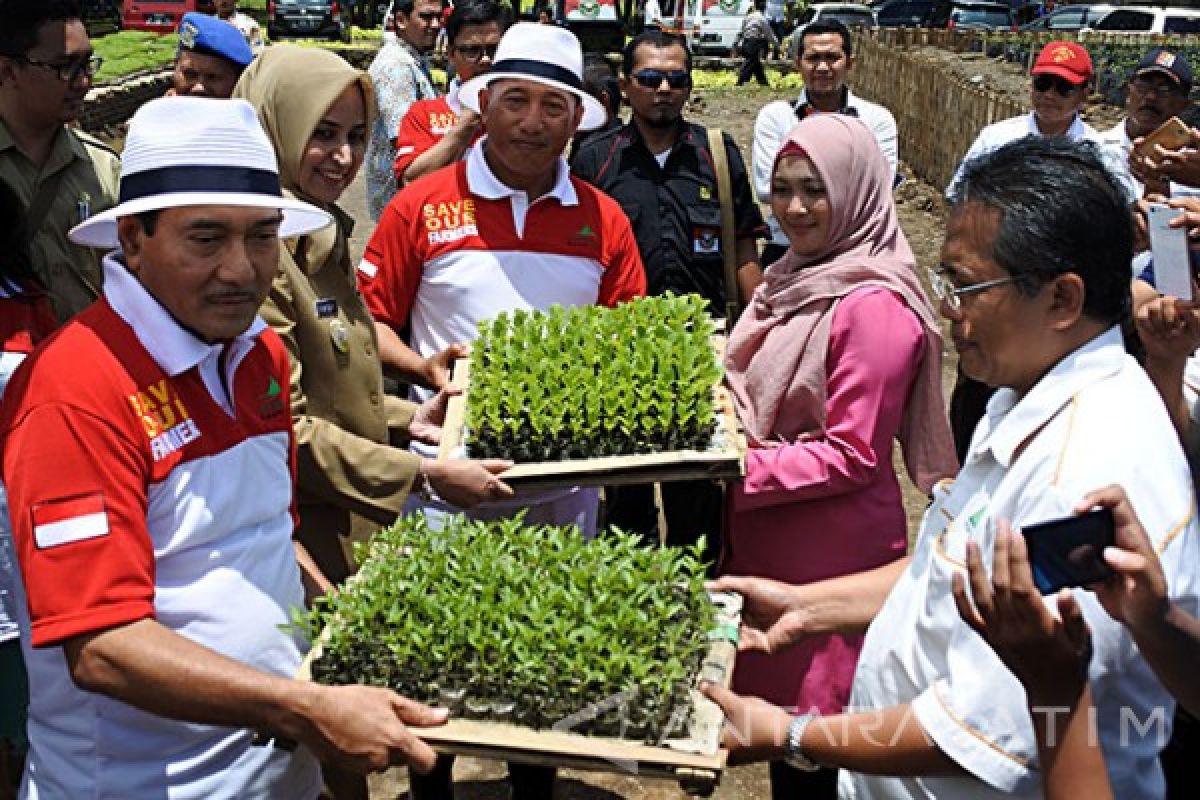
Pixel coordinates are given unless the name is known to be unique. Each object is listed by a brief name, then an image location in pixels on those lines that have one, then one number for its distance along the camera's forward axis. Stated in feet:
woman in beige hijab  10.37
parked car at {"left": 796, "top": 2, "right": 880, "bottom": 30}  90.99
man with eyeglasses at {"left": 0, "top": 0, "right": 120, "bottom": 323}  12.31
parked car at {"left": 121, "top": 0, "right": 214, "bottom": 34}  83.66
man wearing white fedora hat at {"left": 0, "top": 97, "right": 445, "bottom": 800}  6.91
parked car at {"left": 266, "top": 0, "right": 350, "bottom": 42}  91.40
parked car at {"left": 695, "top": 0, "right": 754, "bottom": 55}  86.94
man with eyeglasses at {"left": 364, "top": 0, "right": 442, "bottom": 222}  21.12
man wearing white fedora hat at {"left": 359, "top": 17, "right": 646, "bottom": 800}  12.99
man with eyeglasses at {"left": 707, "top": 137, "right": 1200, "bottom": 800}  6.41
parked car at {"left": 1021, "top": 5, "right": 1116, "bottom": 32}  78.38
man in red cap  21.20
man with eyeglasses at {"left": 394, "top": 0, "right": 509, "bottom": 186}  17.52
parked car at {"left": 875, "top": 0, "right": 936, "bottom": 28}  94.48
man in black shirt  16.58
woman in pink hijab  10.45
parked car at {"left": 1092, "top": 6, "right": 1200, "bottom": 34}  72.74
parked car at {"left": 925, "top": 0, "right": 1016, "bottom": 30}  90.94
